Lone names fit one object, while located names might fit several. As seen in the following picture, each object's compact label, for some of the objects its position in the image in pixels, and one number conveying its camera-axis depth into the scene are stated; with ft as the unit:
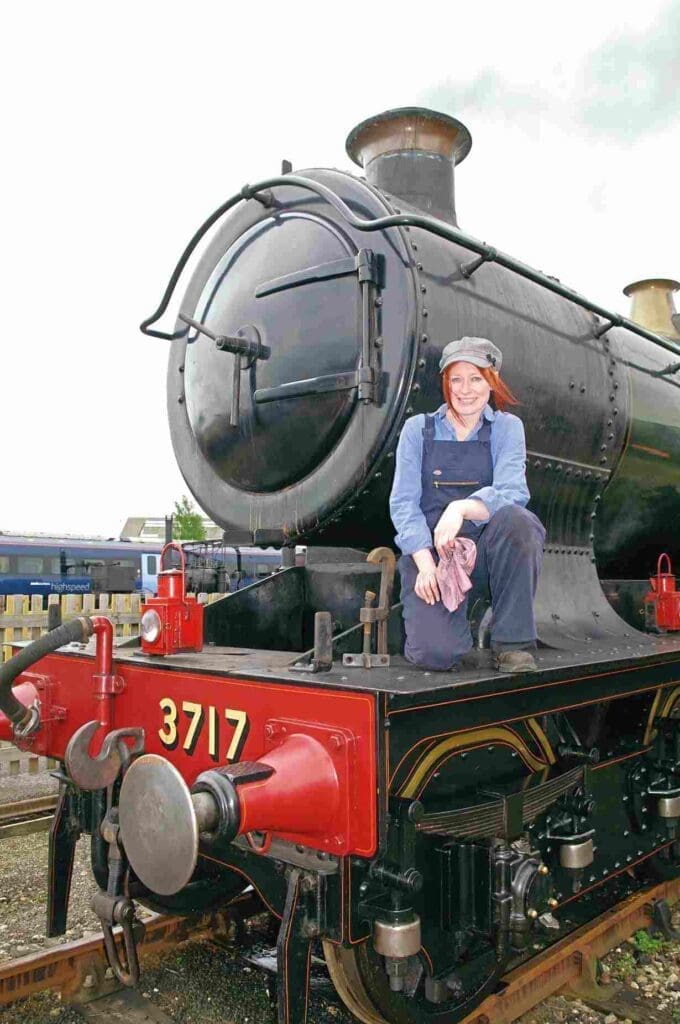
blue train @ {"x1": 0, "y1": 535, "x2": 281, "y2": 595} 77.51
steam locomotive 6.81
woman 7.92
